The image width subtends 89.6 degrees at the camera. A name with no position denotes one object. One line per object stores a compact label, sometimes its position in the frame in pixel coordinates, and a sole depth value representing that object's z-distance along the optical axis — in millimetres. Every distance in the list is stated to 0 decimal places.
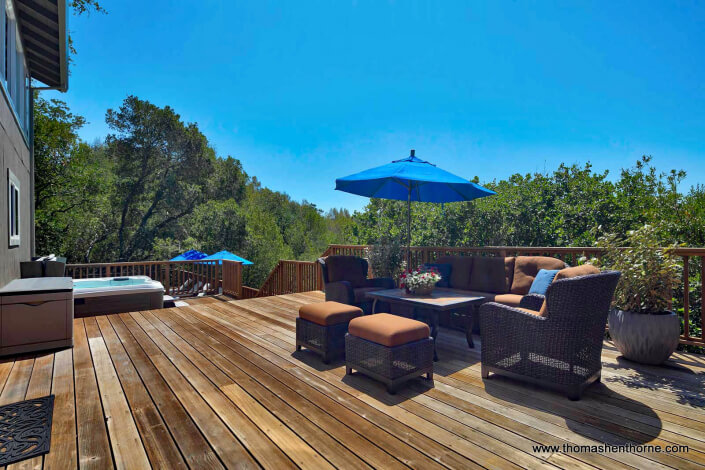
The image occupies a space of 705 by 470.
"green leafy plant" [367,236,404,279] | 5887
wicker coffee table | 3496
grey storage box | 3418
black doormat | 1842
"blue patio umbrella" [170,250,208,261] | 13000
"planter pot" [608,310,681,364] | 3023
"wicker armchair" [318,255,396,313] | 4520
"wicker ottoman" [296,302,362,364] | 3277
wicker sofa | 4168
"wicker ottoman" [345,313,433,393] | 2635
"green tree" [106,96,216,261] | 16203
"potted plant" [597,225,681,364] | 3047
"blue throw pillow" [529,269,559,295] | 3729
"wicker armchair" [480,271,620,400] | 2453
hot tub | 5484
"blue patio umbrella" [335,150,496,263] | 4148
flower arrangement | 3895
